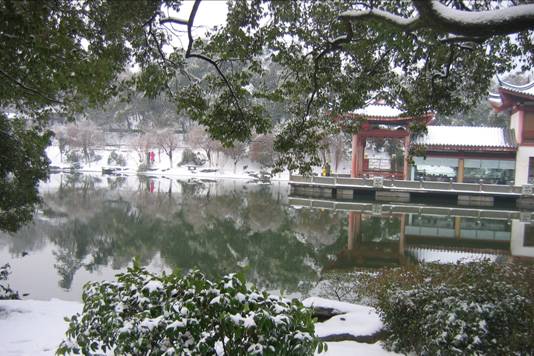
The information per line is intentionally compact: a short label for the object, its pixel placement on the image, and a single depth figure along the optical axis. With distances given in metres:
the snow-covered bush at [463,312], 3.07
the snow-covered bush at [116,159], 43.12
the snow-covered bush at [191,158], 41.53
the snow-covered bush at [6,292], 6.87
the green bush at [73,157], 42.88
